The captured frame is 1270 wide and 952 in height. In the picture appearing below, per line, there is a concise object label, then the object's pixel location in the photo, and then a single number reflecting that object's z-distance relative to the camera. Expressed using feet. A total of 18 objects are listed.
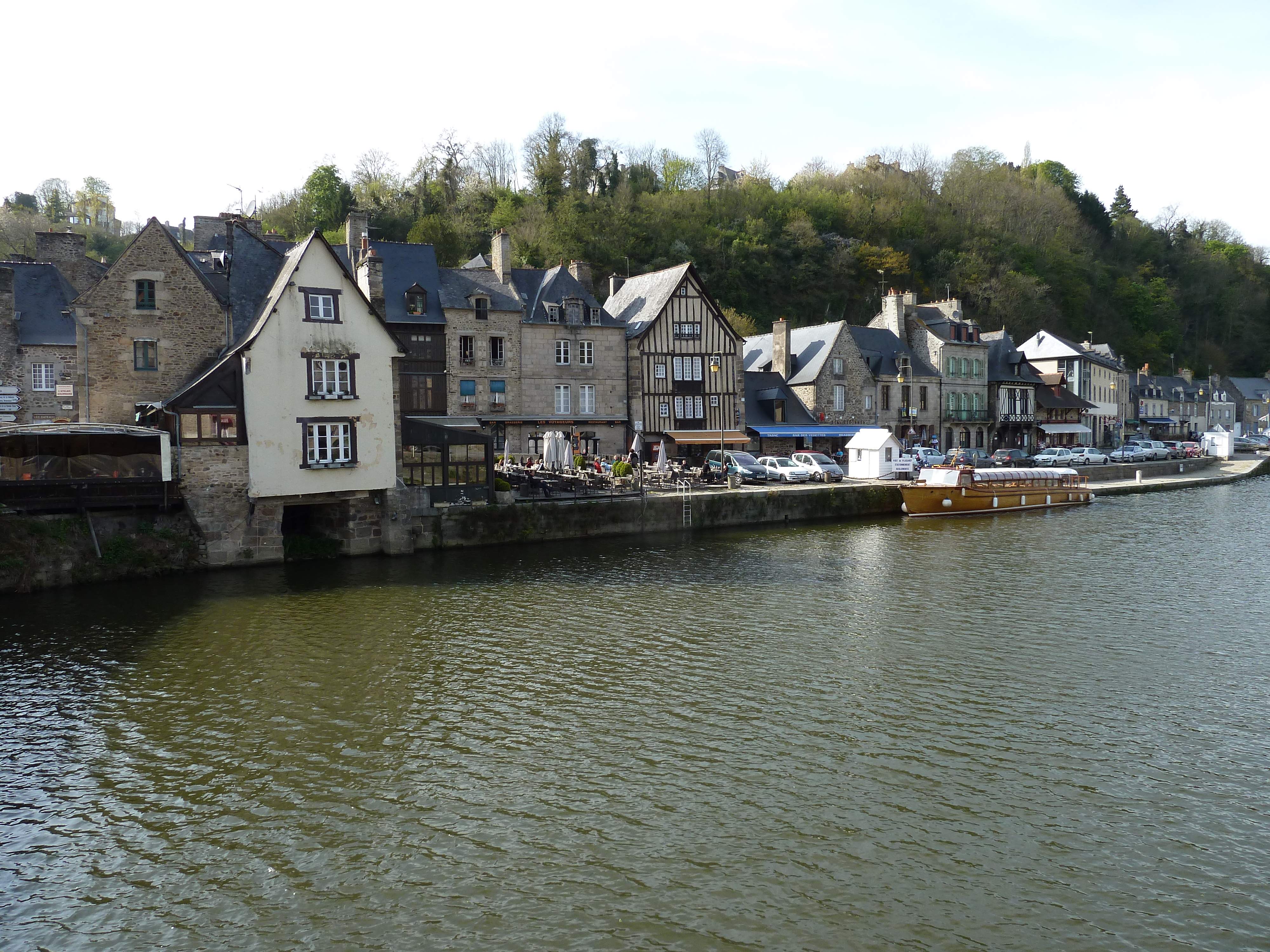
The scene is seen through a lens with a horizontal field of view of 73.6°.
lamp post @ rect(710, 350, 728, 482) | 128.67
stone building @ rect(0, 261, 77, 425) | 94.99
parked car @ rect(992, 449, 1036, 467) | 151.33
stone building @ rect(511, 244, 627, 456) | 116.47
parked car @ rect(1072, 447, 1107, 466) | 158.51
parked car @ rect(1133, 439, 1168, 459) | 176.14
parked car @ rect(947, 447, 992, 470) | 137.18
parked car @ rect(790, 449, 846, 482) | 114.83
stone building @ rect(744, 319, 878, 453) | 142.61
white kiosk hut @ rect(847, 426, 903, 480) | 117.60
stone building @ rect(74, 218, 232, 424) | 75.05
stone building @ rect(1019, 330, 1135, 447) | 200.34
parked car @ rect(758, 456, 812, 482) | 112.06
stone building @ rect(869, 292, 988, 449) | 162.71
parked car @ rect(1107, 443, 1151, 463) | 172.14
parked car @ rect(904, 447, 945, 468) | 134.51
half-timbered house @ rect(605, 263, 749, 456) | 124.57
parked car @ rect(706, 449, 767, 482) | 112.98
